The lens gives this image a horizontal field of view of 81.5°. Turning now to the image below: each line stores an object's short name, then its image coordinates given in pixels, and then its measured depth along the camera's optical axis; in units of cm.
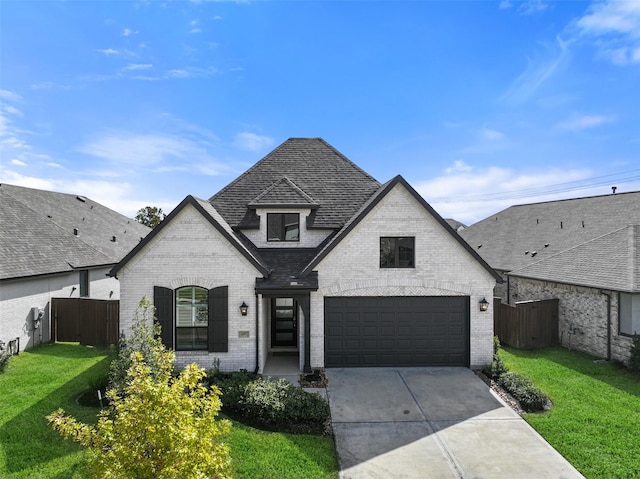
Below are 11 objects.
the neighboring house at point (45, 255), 1480
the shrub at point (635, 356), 1244
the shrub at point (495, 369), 1209
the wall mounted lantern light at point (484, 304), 1301
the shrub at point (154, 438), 462
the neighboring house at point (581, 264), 1359
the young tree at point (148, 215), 6294
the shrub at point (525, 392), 998
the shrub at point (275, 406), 892
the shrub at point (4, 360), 1227
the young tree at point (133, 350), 893
